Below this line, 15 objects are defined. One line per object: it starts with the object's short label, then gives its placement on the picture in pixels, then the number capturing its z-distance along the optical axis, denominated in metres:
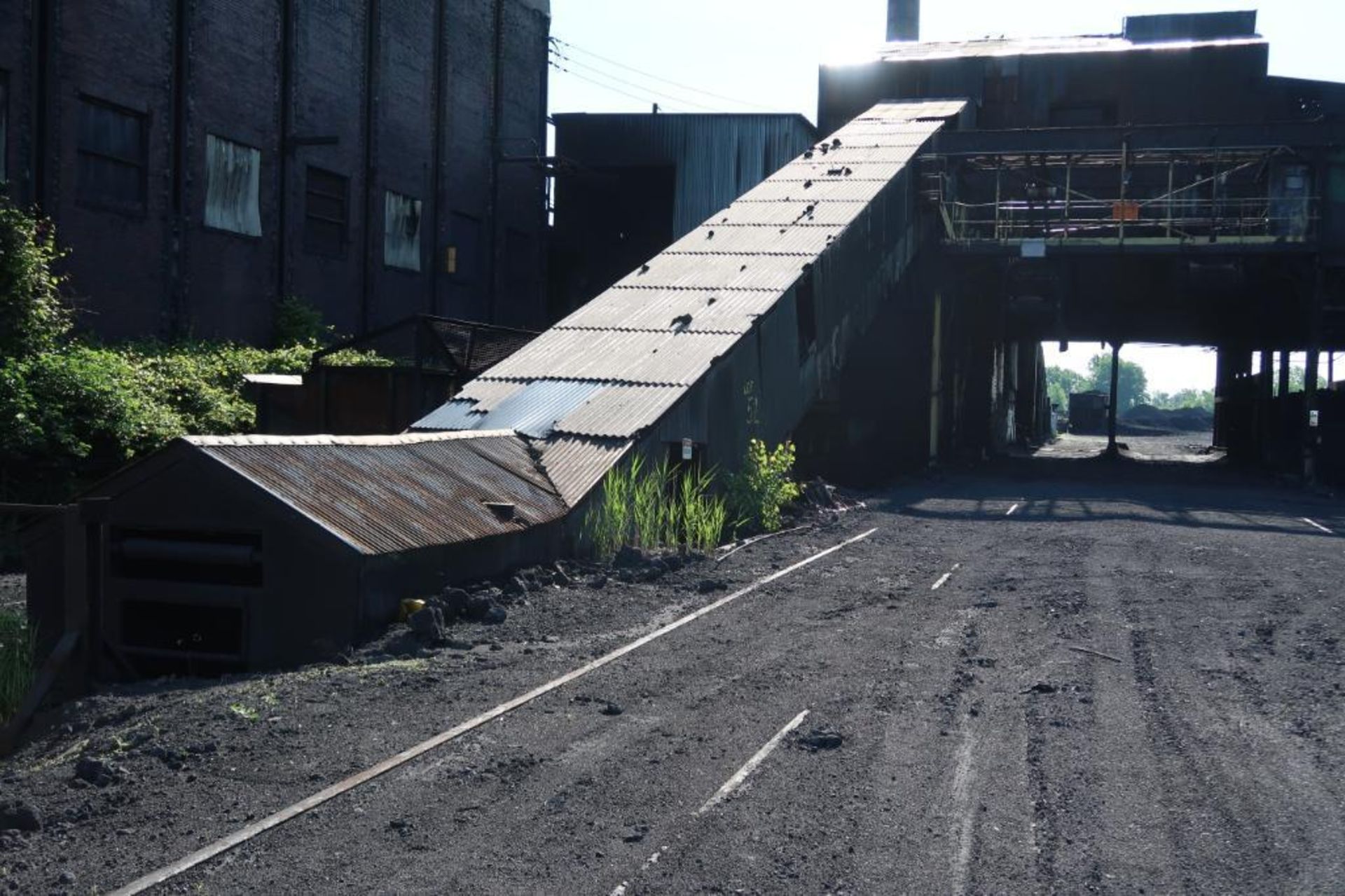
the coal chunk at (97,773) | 6.03
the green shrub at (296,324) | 25.52
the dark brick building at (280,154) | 20.28
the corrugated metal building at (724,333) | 14.62
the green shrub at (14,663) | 7.99
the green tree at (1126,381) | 176.38
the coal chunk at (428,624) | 8.98
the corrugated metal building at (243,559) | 8.83
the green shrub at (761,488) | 15.97
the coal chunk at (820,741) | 6.54
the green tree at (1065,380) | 173.25
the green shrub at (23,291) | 15.86
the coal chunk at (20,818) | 5.46
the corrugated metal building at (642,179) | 36.94
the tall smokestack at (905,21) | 47.12
